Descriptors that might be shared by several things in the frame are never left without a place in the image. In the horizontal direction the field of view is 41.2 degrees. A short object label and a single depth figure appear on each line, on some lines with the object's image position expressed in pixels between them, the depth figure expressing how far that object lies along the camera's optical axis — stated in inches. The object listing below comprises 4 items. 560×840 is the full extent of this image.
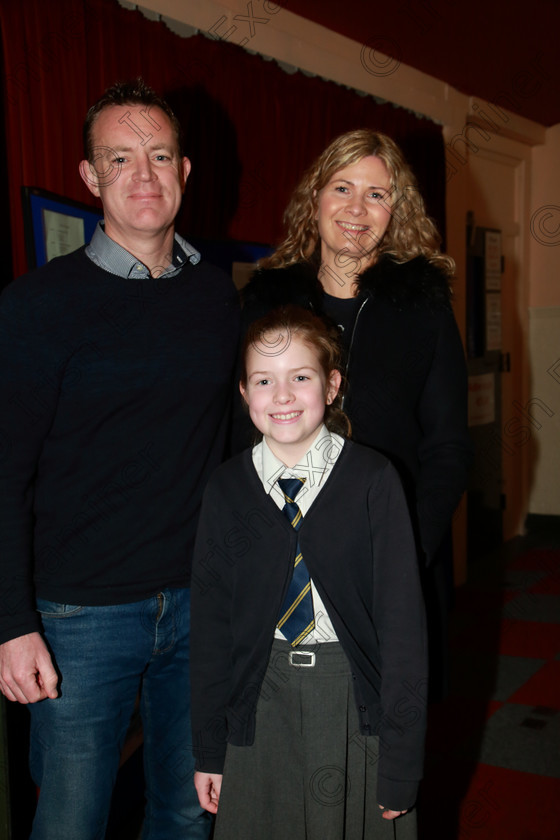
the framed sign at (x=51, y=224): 67.0
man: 53.7
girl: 49.9
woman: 59.9
